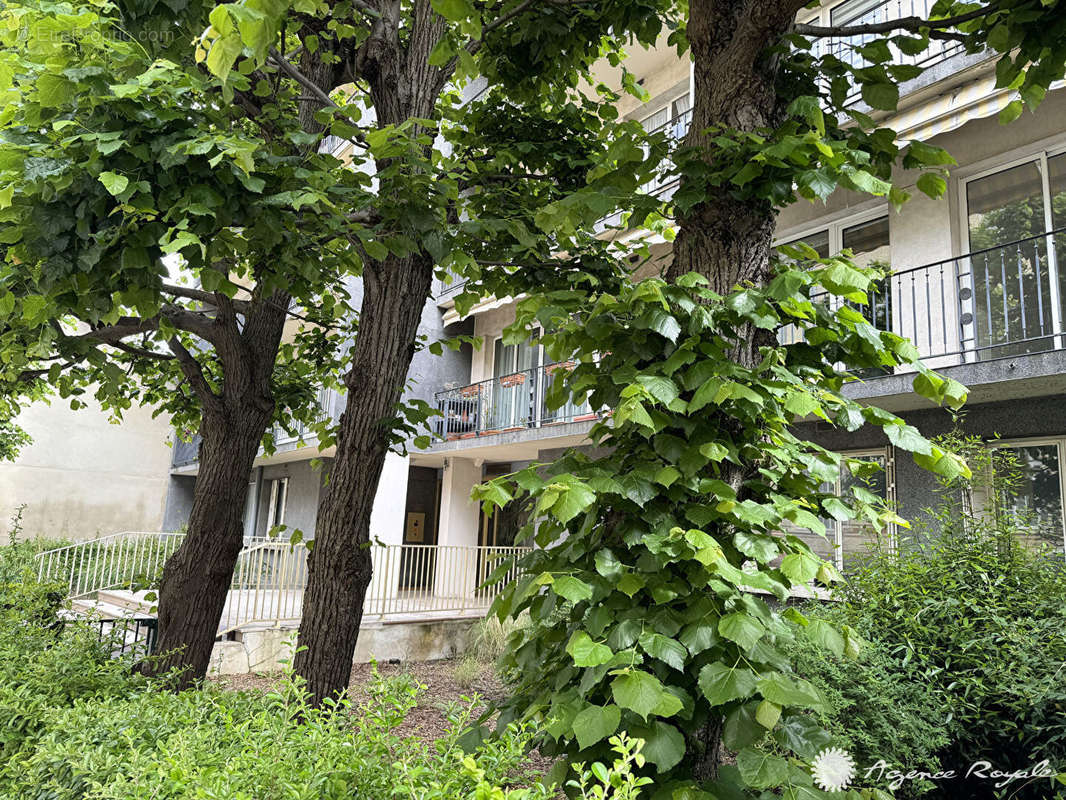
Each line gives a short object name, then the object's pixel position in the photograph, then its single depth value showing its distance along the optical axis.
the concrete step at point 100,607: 11.76
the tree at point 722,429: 1.85
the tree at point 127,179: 2.54
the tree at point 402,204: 3.46
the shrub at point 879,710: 3.91
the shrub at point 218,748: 1.72
